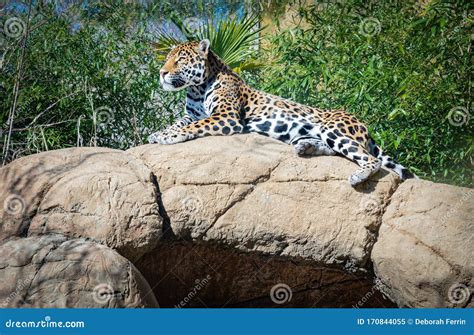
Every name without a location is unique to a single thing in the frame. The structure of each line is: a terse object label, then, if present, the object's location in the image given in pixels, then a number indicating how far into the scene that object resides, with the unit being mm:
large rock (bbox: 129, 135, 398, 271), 15352
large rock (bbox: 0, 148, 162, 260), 14687
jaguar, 16516
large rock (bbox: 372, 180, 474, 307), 14594
